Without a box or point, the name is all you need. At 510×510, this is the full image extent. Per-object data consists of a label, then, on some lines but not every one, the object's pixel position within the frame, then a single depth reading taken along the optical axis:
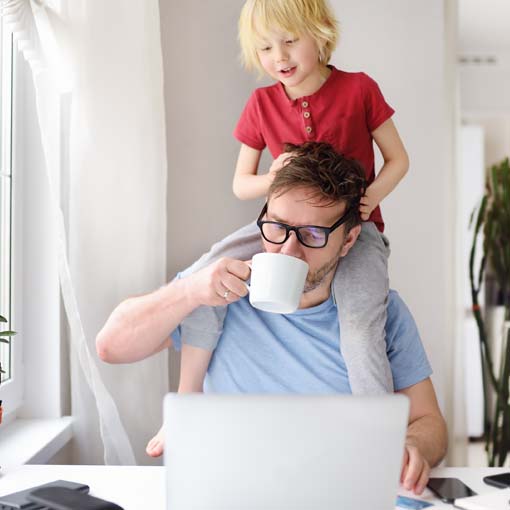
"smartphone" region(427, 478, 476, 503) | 1.26
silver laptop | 0.88
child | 1.72
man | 1.65
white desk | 1.24
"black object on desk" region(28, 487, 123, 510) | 1.12
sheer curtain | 1.79
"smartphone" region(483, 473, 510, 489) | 1.32
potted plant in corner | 3.07
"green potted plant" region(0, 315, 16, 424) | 1.38
